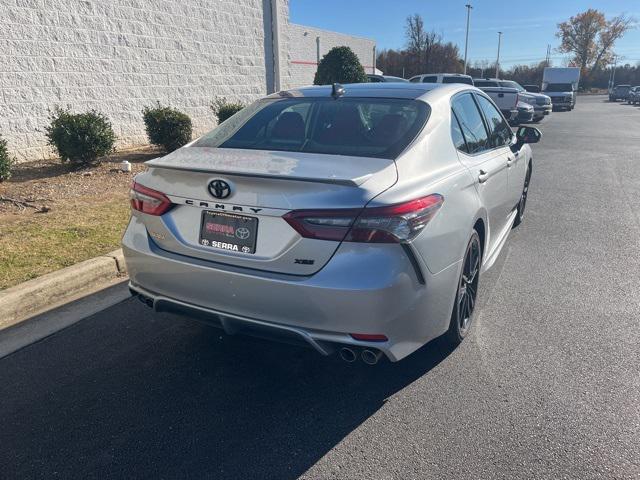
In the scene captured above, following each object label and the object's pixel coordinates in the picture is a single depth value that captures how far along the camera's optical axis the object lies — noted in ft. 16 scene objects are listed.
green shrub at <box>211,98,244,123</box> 38.70
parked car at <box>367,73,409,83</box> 65.77
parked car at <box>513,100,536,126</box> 66.26
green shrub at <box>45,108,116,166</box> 26.99
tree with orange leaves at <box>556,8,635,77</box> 284.20
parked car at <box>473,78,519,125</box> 65.35
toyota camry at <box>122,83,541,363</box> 8.13
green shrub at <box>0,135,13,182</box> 23.75
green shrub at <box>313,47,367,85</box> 47.93
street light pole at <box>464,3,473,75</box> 173.78
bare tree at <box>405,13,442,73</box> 184.55
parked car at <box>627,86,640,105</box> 158.14
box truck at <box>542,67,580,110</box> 112.27
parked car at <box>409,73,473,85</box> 70.80
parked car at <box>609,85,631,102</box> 179.93
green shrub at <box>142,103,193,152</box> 32.30
